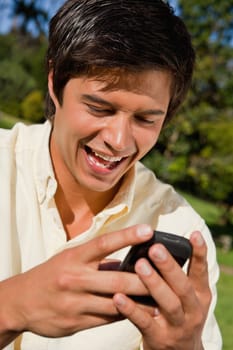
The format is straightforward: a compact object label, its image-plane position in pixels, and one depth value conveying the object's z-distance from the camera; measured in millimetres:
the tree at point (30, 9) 13999
